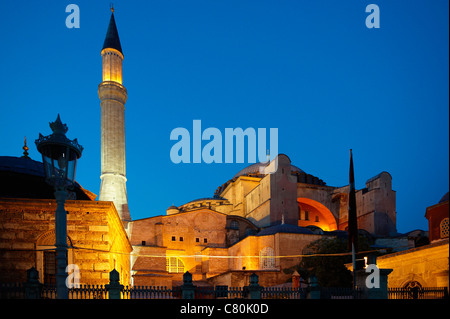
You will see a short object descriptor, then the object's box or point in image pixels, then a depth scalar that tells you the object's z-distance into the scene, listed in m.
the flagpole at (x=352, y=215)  21.10
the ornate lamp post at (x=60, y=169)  8.62
